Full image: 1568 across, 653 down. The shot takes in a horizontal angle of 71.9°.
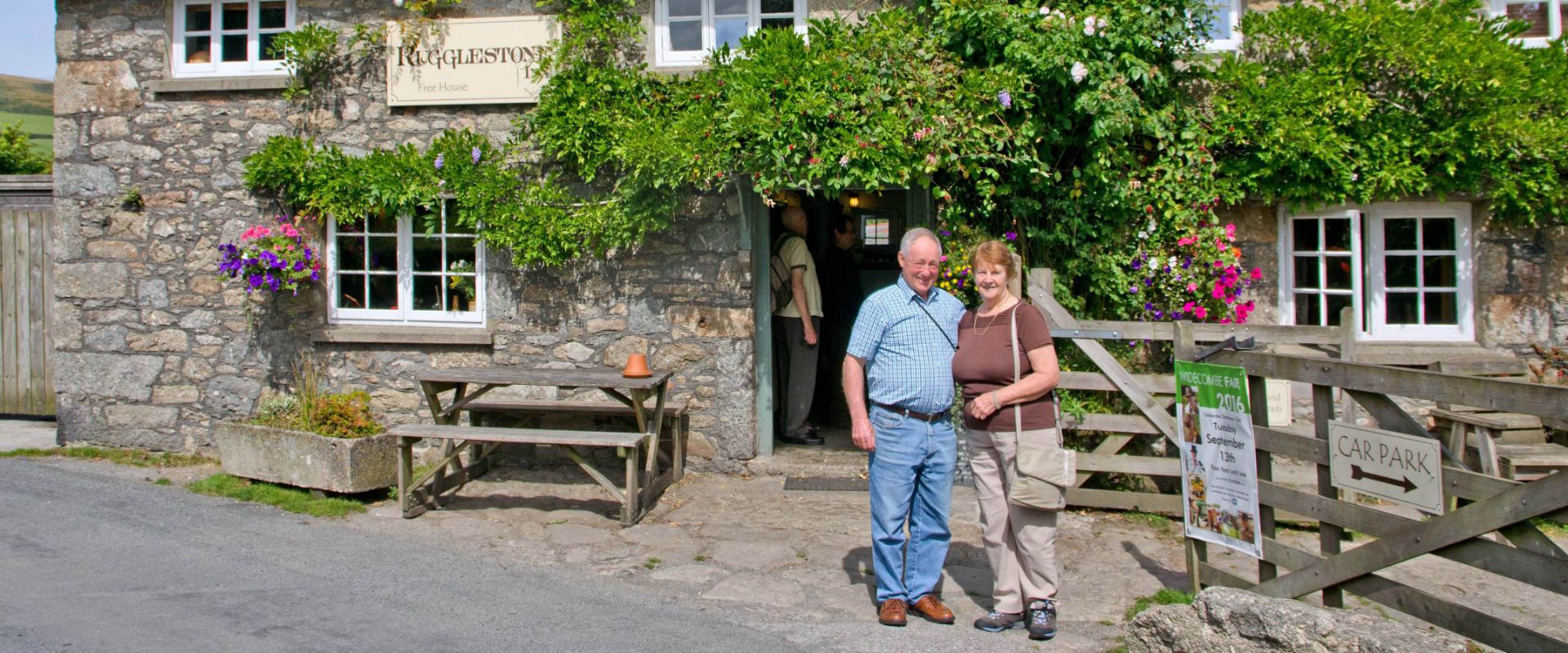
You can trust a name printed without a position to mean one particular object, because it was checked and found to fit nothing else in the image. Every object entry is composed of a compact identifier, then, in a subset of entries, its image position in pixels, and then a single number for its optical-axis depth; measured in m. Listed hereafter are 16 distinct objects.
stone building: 7.09
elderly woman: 4.34
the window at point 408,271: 7.91
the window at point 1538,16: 6.89
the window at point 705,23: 7.52
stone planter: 6.78
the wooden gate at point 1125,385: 5.88
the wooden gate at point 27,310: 9.12
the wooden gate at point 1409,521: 3.35
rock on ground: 3.47
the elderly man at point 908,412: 4.52
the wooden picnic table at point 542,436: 6.28
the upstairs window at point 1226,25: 7.08
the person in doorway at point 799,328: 7.82
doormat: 7.10
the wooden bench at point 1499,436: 5.93
